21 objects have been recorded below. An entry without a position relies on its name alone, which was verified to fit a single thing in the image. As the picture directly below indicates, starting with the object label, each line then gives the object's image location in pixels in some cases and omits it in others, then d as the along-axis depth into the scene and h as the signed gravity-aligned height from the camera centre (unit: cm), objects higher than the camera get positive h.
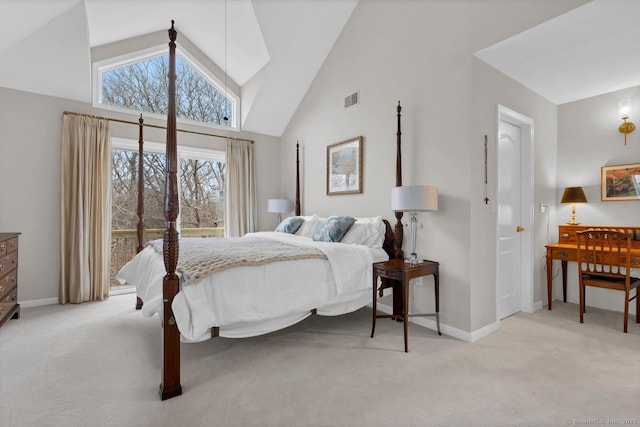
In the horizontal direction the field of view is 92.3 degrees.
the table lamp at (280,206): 497 +14
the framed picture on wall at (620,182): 326 +34
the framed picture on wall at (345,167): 389 +64
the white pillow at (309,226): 403 -15
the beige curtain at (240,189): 502 +44
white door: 330 -5
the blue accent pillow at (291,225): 414 -14
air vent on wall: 392 +150
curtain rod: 382 +128
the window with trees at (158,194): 437 +32
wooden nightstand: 250 -52
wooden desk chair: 284 -47
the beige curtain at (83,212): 373 +5
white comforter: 200 -58
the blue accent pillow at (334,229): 337 -16
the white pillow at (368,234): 330 -21
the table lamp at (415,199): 268 +13
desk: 327 -38
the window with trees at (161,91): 425 +189
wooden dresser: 280 -60
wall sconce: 329 +107
